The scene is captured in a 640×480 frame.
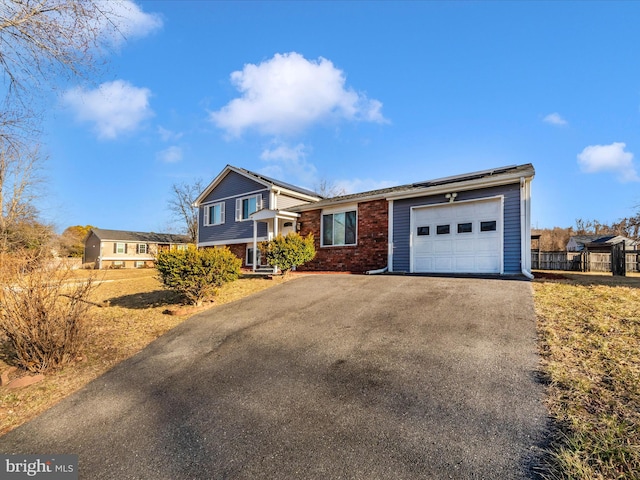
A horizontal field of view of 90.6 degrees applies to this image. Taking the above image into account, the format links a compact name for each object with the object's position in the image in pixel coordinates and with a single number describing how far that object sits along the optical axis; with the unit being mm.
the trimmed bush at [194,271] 7758
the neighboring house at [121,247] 39906
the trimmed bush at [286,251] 11133
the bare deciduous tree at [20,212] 18859
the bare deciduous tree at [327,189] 38638
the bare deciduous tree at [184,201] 35438
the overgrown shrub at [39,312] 4855
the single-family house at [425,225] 9953
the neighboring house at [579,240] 25291
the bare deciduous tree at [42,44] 6230
